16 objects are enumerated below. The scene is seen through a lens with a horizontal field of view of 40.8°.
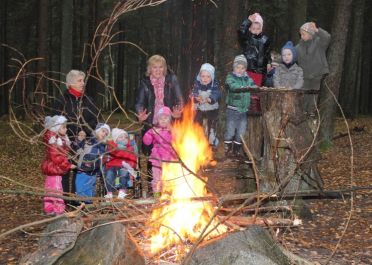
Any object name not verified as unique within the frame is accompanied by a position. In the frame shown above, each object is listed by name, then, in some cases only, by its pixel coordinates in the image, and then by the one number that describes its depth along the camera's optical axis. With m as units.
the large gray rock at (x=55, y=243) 4.70
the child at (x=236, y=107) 7.02
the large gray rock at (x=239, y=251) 3.97
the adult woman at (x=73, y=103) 6.43
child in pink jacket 6.39
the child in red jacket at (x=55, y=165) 6.18
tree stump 6.05
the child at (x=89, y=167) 6.34
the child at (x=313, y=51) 7.57
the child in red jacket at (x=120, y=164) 6.43
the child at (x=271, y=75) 7.55
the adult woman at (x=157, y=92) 6.72
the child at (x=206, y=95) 6.94
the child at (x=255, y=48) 7.31
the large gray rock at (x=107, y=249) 4.20
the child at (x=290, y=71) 7.16
